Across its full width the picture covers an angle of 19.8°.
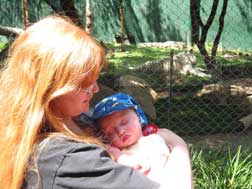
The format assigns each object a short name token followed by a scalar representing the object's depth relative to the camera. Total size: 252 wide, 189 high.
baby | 2.25
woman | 1.72
